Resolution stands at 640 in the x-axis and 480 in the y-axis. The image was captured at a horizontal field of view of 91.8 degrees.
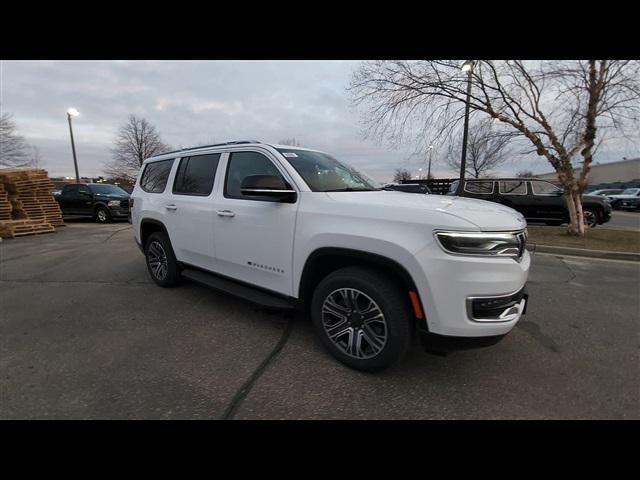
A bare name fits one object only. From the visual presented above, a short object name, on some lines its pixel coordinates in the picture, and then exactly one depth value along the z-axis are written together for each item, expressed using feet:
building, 179.79
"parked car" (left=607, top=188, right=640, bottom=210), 80.79
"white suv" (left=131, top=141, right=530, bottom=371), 6.97
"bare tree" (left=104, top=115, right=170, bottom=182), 114.11
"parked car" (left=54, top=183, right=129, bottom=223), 44.73
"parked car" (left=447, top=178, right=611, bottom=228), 36.99
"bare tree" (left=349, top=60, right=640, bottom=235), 29.48
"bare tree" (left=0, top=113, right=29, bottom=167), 79.73
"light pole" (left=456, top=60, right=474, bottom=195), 29.07
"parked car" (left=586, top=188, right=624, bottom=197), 97.48
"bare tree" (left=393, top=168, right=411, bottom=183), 206.43
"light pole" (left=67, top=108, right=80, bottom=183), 57.58
